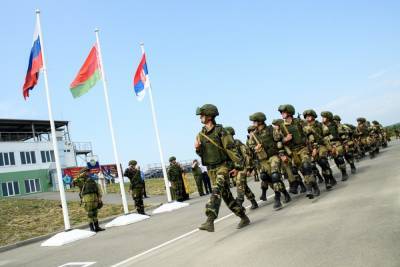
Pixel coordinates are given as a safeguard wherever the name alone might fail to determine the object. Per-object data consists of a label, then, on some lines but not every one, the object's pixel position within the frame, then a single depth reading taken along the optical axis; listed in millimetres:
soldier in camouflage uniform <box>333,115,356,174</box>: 14307
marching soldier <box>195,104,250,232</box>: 7969
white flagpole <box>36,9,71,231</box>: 12820
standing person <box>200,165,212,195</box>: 24406
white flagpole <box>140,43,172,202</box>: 18380
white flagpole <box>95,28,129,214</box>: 15477
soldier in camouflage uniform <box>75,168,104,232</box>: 14133
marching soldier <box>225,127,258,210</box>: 9607
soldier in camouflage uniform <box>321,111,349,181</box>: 12888
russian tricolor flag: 14125
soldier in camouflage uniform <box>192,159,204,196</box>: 23219
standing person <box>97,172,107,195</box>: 29559
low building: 50375
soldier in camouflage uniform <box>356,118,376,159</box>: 22911
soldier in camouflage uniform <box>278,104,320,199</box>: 11383
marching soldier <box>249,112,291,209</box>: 11008
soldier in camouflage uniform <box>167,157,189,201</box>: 21844
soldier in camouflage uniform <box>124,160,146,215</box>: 16688
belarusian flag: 15867
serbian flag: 19562
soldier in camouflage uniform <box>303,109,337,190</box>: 11891
